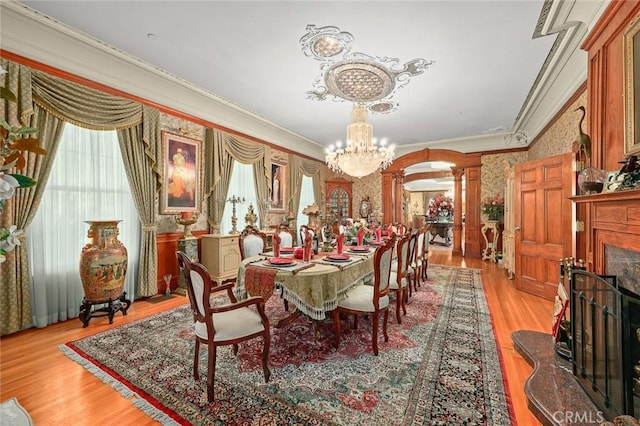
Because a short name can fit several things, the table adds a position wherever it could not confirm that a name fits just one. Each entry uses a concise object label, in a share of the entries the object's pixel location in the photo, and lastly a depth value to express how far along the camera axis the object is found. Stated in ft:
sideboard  15.20
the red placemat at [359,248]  11.55
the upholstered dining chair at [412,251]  12.40
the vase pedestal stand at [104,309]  10.21
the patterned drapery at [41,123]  9.21
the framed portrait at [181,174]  14.24
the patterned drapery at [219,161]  16.43
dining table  7.93
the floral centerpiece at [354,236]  13.34
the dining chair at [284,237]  13.29
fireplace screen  4.92
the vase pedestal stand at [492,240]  22.57
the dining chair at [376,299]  8.26
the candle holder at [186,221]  14.15
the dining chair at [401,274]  10.11
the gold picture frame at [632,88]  6.15
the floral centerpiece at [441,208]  40.57
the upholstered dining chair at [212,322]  6.31
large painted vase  10.29
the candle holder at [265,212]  20.37
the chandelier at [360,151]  14.64
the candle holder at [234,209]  17.25
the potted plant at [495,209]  22.34
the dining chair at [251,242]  10.95
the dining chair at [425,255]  15.76
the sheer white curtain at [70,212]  10.14
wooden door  12.65
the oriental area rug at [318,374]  5.93
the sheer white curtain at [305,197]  25.67
